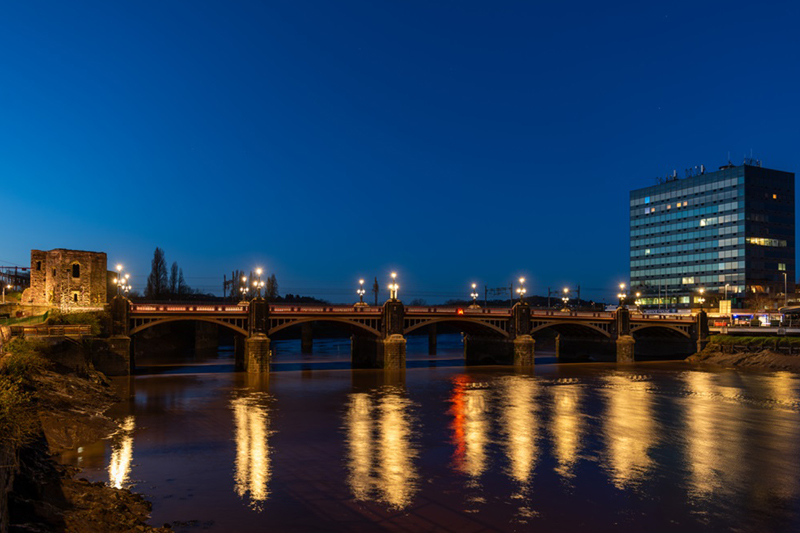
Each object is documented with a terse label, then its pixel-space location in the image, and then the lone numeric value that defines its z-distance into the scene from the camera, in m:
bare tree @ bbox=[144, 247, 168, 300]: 118.00
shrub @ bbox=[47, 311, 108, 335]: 49.11
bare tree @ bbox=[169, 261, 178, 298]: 126.47
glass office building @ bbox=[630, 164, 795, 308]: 144.25
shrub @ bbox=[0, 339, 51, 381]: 28.46
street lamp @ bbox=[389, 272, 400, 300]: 65.38
